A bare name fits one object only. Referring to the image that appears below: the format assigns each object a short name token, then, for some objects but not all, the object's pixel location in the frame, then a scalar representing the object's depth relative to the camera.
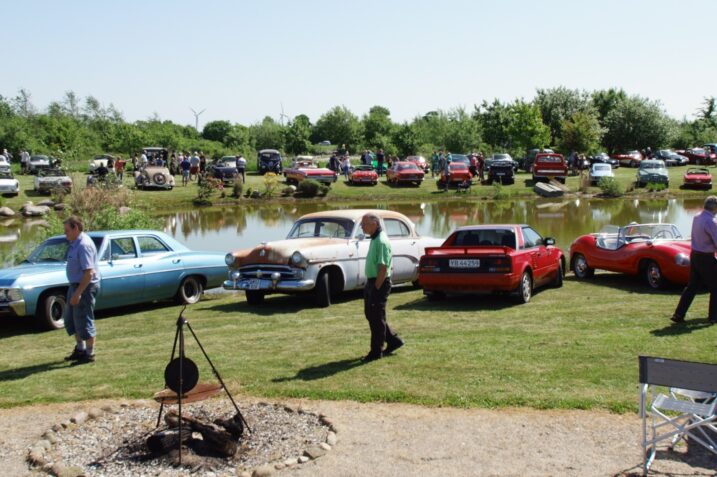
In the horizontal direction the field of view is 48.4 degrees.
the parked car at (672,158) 69.75
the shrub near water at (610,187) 47.88
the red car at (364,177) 49.66
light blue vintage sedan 12.14
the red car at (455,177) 48.34
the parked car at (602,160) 65.69
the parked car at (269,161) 58.62
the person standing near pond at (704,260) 10.73
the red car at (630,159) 70.12
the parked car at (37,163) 57.97
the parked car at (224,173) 49.38
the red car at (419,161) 59.37
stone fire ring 6.25
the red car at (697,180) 51.12
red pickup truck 51.03
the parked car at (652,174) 49.97
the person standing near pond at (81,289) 9.59
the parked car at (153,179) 46.75
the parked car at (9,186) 42.69
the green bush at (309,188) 46.84
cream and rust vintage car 13.39
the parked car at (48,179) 43.55
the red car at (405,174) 50.03
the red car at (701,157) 69.44
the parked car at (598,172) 50.66
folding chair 5.80
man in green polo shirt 9.26
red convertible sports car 14.26
